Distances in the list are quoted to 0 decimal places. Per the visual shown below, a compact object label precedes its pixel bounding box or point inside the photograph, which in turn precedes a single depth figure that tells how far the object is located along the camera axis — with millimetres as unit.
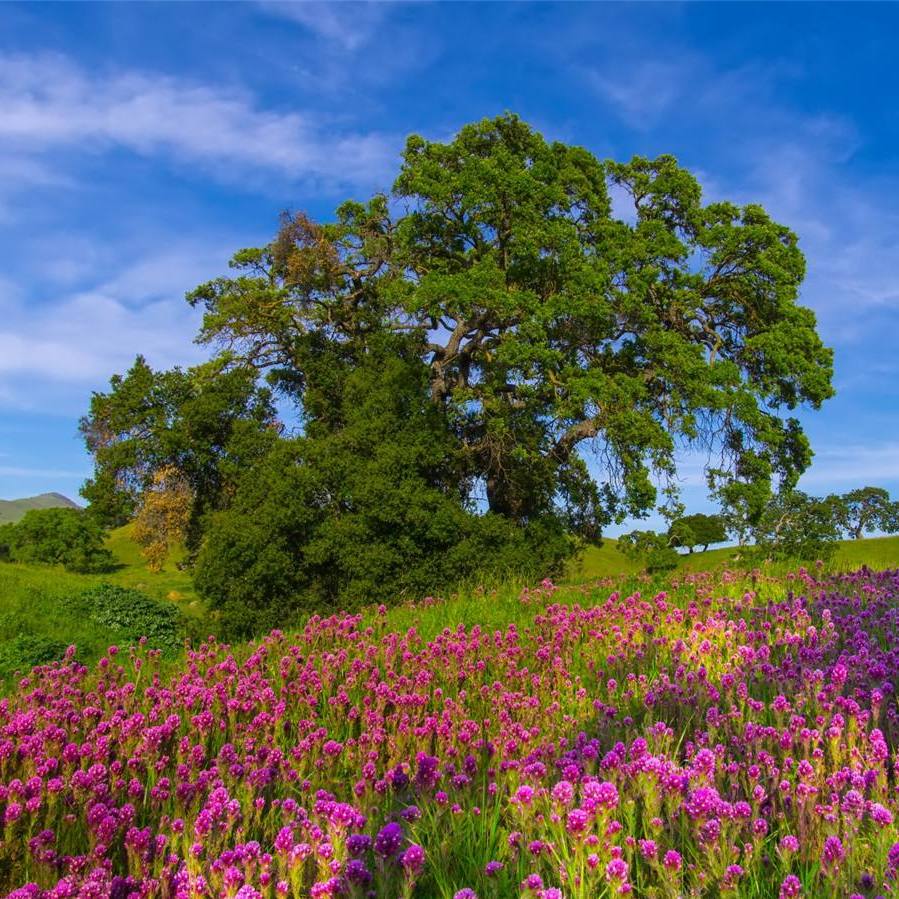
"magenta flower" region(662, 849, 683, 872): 2639
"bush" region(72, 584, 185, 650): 18328
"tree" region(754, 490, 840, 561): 42094
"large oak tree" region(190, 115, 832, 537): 18969
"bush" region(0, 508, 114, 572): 43438
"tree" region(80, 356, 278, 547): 22266
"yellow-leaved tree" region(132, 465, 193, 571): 22641
